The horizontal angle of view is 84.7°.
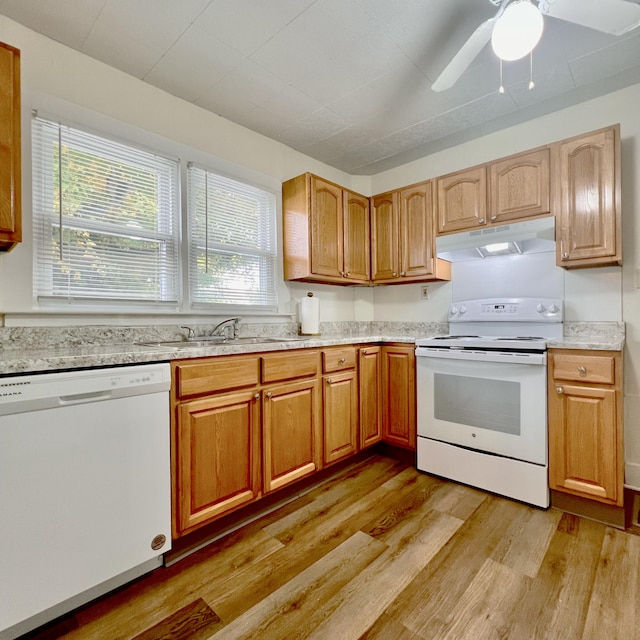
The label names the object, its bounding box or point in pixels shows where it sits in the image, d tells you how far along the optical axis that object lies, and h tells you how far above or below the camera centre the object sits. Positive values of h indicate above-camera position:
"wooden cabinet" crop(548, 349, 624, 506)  1.79 -0.57
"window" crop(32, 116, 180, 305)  1.73 +0.57
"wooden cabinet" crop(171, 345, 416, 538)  1.57 -0.55
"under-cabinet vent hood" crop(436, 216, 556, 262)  2.25 +0.54
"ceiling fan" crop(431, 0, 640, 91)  1.23 +1.11
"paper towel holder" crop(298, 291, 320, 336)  2.83 +0.03
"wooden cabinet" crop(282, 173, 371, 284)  2.67 +0.72
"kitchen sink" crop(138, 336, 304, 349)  2.01 -0.12
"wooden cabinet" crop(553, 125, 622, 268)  2.01 +0.70
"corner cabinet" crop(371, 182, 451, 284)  2.81 +0.69
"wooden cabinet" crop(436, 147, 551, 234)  2.27 +0.88
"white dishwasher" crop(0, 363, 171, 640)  1.12 -0.58
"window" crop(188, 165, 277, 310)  2.31 +0.57
